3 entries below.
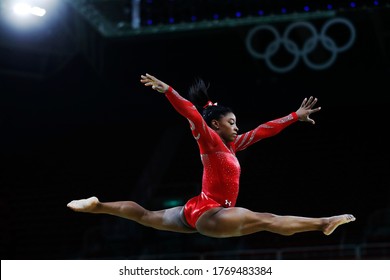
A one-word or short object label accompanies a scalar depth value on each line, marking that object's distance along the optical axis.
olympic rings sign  21.52
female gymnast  8.72
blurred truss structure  19.97
